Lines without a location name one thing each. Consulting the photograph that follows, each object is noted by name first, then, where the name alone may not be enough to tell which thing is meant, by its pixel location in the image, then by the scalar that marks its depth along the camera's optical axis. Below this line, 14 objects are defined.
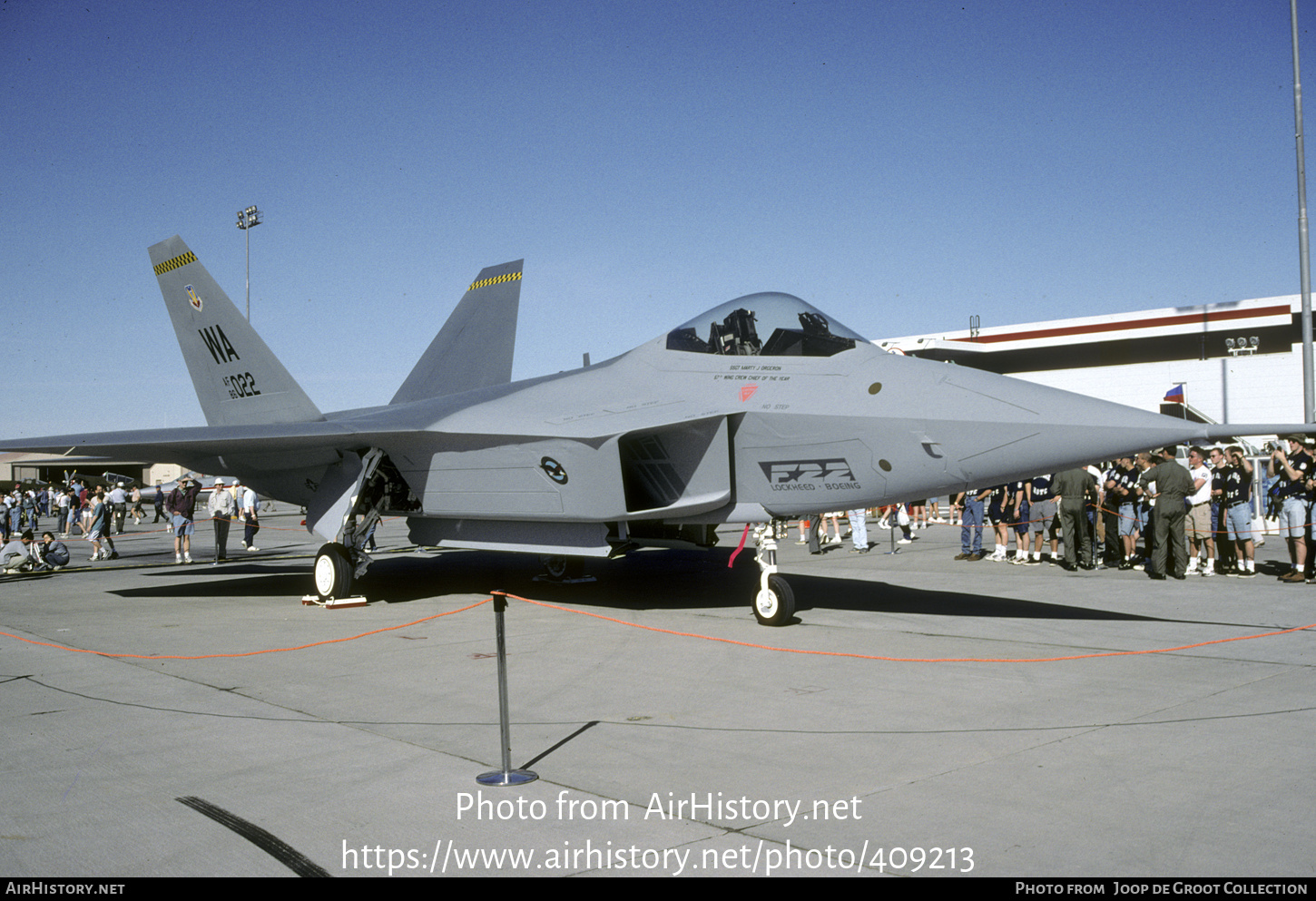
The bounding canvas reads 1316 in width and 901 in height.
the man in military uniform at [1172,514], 11.92
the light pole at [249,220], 45.66
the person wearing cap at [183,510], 16.89
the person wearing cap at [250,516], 19.44
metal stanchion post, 4.20
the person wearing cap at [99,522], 18.16
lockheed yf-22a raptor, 7.38
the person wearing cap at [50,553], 15.77
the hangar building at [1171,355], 39.44
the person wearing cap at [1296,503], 11.38
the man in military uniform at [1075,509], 13.11
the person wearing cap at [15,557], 14.90
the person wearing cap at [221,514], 17.53
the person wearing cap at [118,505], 25.88
